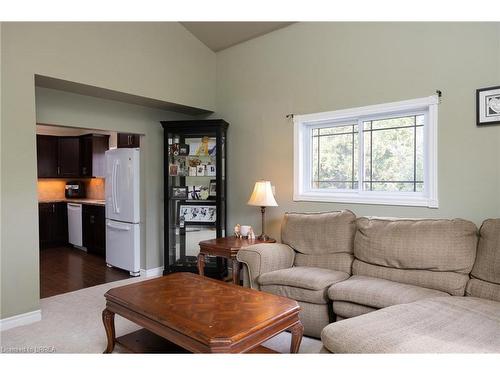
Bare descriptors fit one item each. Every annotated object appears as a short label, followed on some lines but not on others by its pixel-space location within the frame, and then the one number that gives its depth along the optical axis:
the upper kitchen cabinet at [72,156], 6.41
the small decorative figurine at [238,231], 3.98
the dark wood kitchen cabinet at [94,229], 5.69
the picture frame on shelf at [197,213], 4.52
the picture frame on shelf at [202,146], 4.50
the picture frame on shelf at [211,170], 4.49
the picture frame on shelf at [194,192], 4.59
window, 3.10
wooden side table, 3.34
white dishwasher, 6.21
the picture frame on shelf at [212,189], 4.52
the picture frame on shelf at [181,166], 4.57
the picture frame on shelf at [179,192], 4.59
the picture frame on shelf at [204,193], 4.56
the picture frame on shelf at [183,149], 4.56
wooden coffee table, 1.78
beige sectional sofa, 1.78
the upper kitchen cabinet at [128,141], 5.20
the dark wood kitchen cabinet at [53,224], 6.43
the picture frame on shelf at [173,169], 4.53
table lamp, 3.68
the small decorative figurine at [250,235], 3.81
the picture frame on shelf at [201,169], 4.55
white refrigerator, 4.63
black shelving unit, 4.43
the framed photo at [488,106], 2.63
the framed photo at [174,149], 4.55
